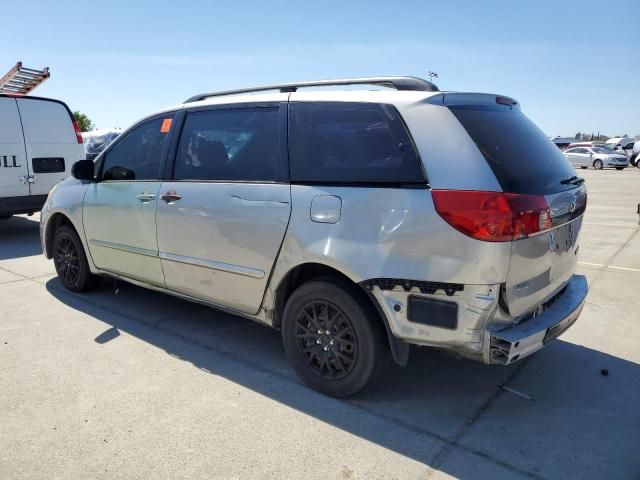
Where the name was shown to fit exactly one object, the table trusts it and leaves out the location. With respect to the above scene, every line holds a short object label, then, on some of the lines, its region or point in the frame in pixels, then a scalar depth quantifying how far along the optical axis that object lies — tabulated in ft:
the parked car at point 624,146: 116.67
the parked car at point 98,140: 61.62
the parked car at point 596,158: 103.84
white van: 25.61
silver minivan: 8.78
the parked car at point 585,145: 116.78
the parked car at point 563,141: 177.90
